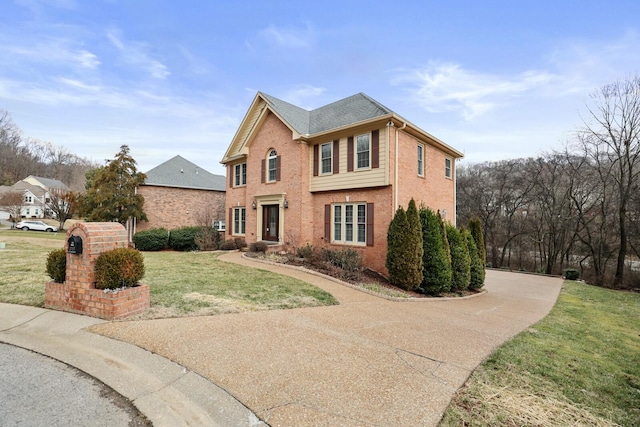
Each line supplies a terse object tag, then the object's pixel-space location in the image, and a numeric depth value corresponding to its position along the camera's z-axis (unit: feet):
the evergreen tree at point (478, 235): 40.09
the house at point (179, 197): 68.18
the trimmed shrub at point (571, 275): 58.13
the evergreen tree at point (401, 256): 30.53
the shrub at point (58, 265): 17.22
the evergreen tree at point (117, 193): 61.62
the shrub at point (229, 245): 53.61
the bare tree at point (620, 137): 56.39
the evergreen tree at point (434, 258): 31.01
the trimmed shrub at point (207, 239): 54.39
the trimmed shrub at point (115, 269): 15.64
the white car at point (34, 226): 101.19
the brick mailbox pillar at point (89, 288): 15.47
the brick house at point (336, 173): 37.52
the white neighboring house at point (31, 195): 146.61
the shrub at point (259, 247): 44.78
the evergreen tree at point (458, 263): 33.81
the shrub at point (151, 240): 56.03
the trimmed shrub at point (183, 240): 57.11
